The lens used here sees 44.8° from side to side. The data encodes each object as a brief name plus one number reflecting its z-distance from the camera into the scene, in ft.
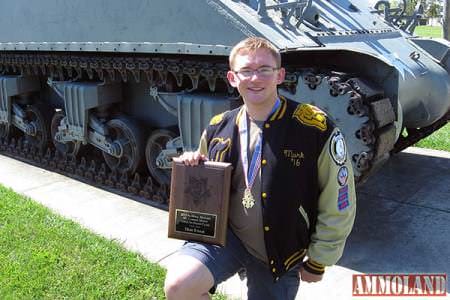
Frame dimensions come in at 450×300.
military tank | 13.80
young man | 8.05
